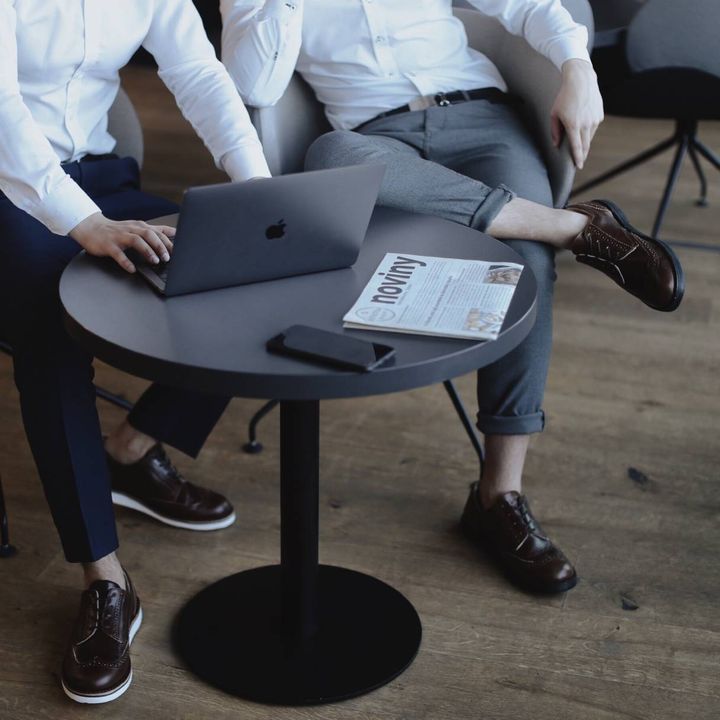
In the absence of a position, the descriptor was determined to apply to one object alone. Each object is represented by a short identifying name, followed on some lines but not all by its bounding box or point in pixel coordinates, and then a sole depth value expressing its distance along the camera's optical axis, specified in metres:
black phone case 2.77
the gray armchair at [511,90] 3.72
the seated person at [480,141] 3.45
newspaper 2.87
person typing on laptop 3.18
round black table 2.78
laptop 2.88
